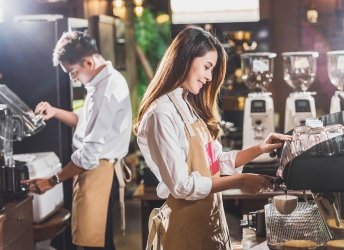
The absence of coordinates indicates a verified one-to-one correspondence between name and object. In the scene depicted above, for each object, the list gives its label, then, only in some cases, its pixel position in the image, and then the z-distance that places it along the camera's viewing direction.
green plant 9.36
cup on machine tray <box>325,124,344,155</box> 2.13
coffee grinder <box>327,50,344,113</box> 4.74
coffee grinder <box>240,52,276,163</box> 4.78
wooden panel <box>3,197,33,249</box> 3.47
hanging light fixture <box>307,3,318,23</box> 8.11
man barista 4.02
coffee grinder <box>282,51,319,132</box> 4.73
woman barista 2.53
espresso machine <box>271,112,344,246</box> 2.07
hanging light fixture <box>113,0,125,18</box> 8.52
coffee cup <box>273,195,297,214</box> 2.56
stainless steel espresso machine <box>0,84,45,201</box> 3.81
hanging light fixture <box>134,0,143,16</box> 9.15
